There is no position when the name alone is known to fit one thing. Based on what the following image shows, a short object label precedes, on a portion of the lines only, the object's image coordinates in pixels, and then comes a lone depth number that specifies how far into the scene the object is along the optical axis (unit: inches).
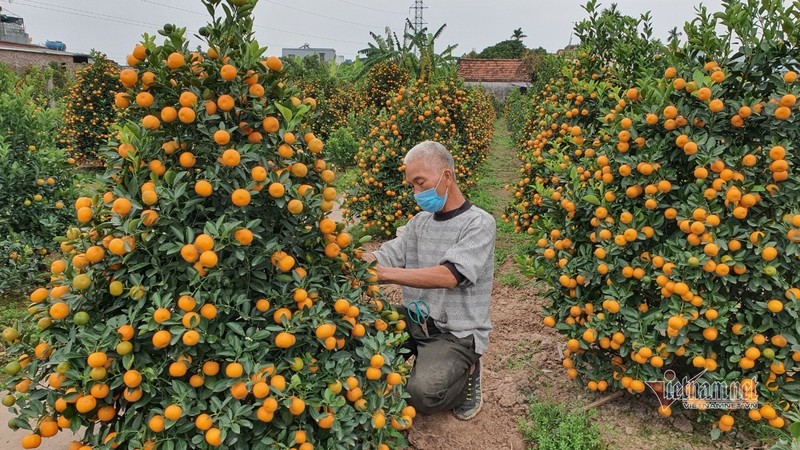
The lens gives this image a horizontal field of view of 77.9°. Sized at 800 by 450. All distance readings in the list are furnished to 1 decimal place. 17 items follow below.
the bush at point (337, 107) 560.3
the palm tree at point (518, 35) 2541.8
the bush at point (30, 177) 185.0
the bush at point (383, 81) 574.2
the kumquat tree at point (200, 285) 65.1
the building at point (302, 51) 2642.7
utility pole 1545.3
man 106.1
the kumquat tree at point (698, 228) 97.7
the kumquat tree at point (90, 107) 404.2
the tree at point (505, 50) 2314.2
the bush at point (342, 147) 483.8
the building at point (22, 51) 1096.2
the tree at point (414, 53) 327.6
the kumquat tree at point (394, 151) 249.9
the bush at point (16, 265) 179.3
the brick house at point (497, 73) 1465.3
